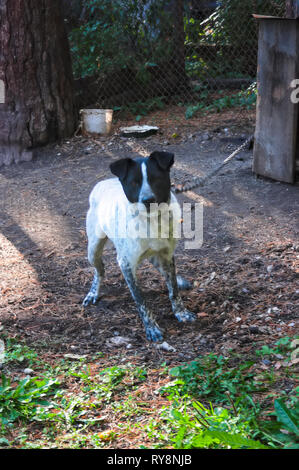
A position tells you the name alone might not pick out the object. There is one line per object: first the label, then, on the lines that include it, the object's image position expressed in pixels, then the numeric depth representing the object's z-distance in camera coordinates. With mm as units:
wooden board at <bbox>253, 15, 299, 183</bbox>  6137
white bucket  9359
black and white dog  3816
